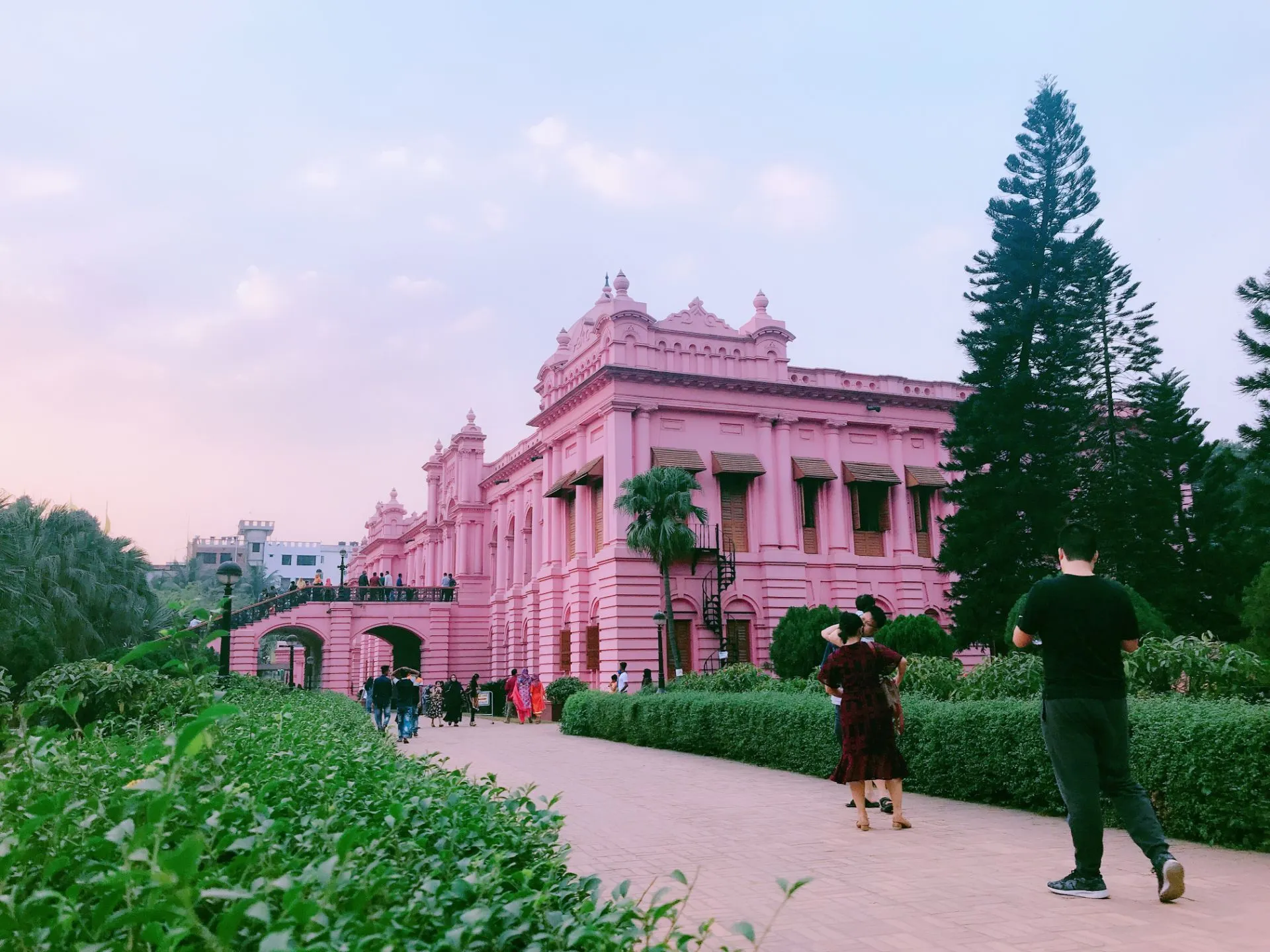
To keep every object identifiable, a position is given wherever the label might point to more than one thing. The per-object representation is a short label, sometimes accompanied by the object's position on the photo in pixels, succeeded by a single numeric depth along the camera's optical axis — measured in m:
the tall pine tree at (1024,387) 26.20
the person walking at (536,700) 28.64
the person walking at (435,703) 26.79
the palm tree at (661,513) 28.03
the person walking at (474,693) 31.09
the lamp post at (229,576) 17.05
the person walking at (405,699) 20.62
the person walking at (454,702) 25.92
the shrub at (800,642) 26.48
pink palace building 30.23
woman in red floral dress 7.94
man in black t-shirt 5.34
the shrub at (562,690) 29.42
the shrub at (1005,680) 11.84
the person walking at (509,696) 28.36
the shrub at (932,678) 13.06
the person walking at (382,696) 20.44
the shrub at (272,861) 2.06
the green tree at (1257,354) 23.78
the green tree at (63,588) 25.30
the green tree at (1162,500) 27.64
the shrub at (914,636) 21.02
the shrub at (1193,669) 9.38
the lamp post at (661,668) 24.20
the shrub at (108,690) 12.13
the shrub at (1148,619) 15.03
